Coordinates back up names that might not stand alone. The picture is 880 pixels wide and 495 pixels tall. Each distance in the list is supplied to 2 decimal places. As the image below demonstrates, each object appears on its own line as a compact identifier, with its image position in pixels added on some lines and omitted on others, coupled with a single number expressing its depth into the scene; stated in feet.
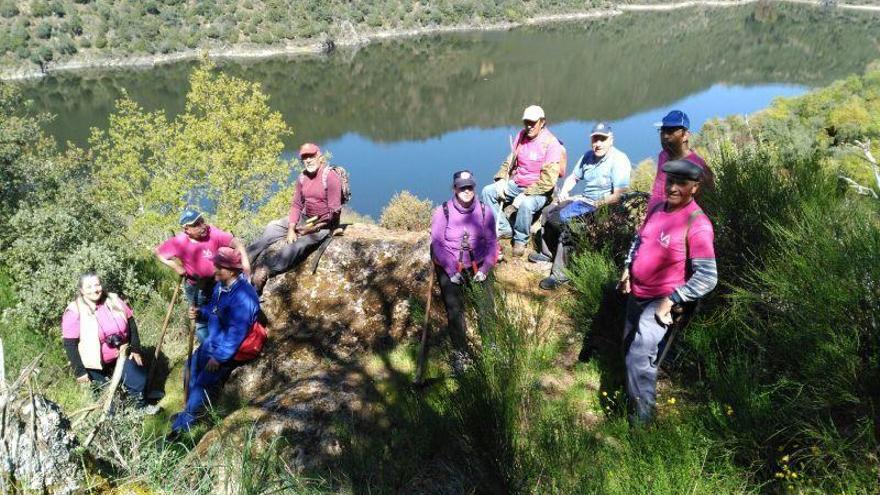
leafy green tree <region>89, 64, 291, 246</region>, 71.61
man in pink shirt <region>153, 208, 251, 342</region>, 16.60
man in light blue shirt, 16.07
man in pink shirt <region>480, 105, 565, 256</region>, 17.63
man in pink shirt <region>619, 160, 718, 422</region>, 9.14
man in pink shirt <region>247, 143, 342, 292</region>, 18.61
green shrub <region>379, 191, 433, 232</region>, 62.85
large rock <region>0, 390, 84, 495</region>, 4.79
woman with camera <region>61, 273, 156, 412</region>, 15.71
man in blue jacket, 14.34
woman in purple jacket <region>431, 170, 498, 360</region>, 13.30
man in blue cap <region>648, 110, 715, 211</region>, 11.12
